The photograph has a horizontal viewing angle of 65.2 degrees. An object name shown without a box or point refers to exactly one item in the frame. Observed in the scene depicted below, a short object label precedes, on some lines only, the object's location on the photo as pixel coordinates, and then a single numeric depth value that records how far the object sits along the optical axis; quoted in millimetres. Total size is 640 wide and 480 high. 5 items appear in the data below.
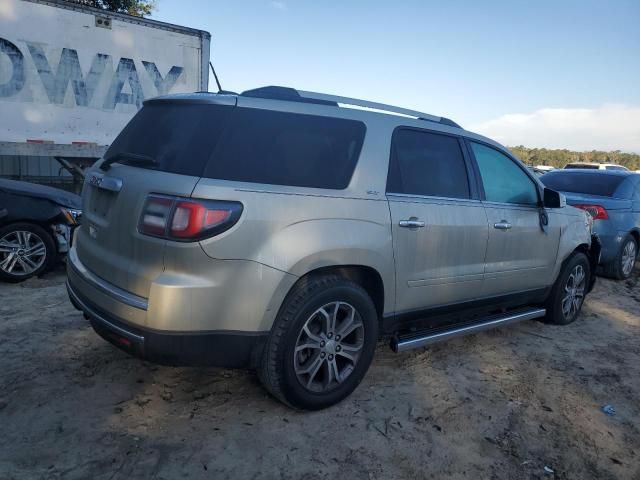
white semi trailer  8312
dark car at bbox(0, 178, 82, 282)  5250
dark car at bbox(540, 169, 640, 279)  6734
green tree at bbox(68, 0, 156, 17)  17688
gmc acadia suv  2467
